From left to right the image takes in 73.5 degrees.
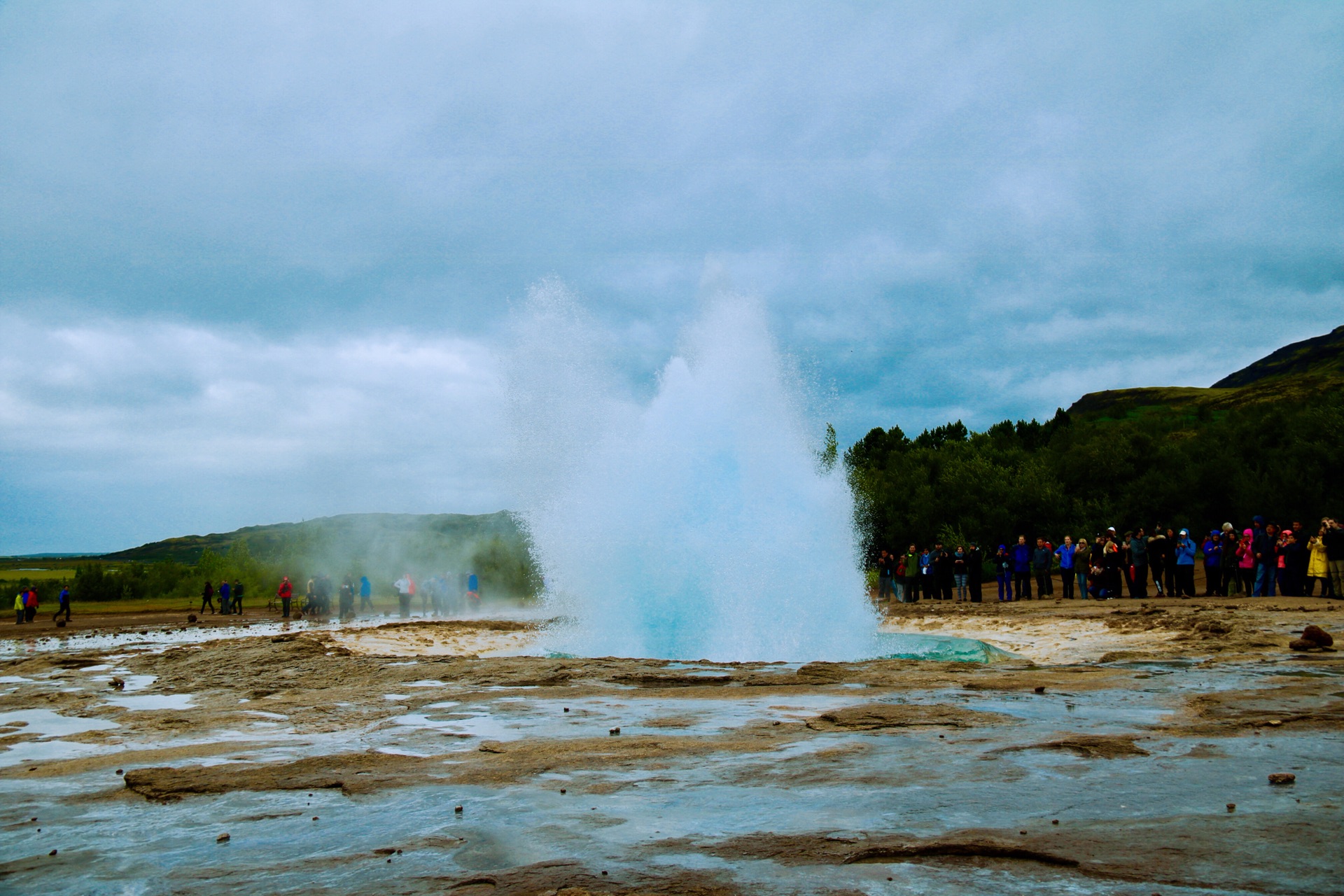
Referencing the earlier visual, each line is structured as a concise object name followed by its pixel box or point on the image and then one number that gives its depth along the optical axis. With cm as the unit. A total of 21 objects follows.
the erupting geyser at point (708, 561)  1641
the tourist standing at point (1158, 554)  2331
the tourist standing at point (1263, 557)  2067
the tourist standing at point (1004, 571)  2834
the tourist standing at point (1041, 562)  2681
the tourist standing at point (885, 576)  3169
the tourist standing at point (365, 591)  3608
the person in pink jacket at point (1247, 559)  2145
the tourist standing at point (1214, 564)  2228
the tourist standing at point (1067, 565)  2570
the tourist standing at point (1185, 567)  2273
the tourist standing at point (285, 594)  3519
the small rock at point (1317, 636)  1159
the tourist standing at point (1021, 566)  2703
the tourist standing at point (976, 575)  2994
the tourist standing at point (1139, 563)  2336
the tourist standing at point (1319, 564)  1923
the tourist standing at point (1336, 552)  1891
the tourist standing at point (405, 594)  3319
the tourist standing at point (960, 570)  2916
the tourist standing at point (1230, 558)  2206
